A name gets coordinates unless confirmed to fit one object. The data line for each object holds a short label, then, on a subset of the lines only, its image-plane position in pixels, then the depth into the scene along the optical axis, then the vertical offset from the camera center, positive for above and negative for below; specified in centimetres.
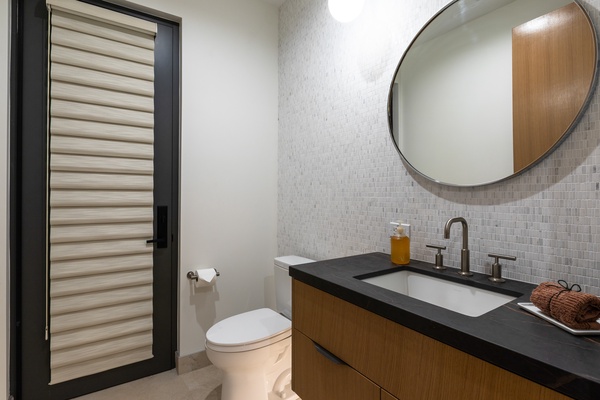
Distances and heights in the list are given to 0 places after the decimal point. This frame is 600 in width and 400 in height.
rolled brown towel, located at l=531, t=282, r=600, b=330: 61 -22
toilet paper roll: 191 -48
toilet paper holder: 193 -48
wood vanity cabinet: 59 -40
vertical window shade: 162 +7
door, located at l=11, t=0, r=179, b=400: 156 -9
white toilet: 143 -74
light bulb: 147 +94
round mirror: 88 +39
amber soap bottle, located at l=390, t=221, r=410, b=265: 121 -19
